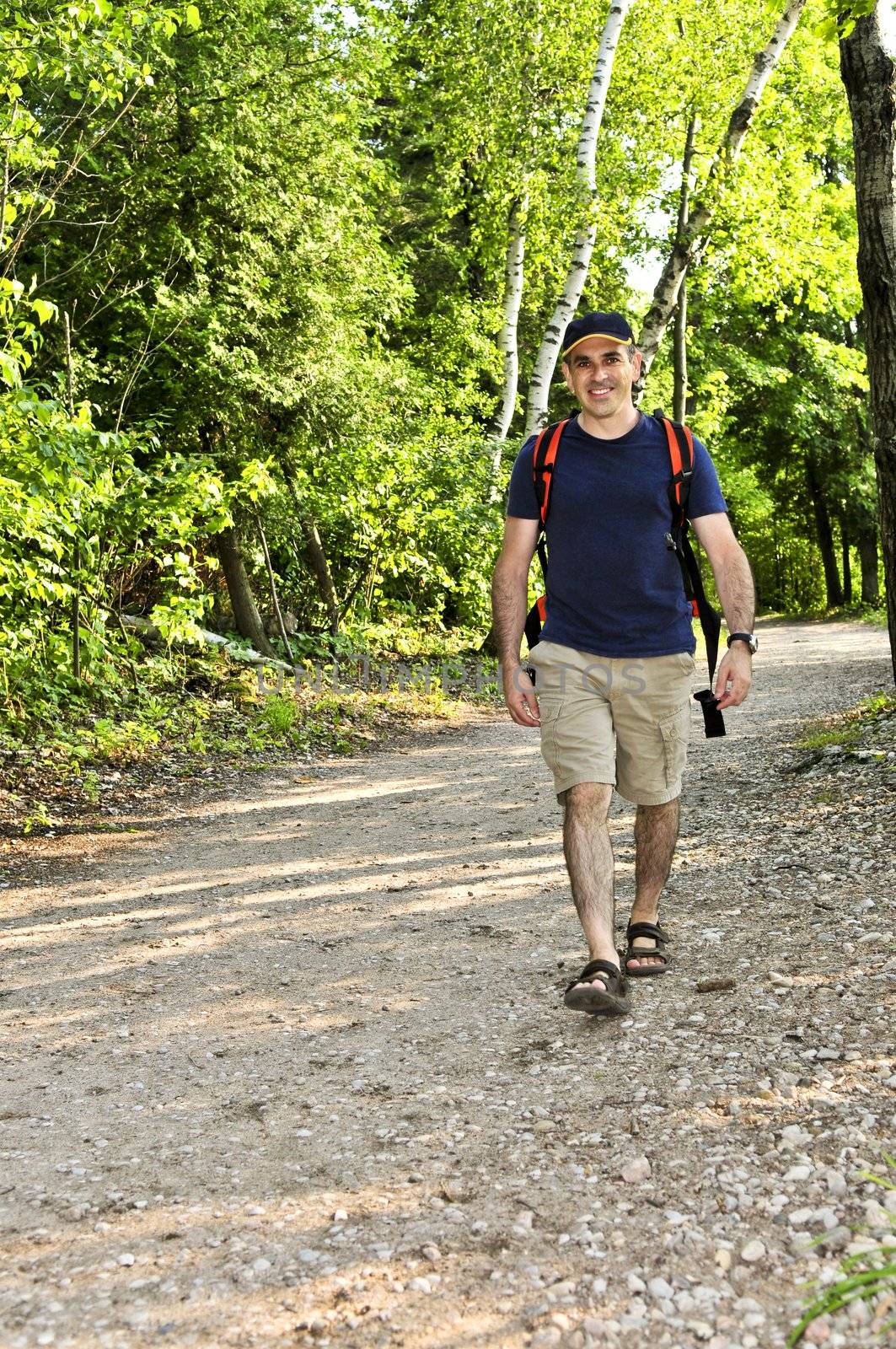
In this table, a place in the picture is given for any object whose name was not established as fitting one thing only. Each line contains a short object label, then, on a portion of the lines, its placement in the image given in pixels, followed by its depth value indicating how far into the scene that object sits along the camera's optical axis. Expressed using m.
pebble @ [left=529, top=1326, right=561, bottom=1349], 2.43
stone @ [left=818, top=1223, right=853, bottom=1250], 2.67
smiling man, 4.38
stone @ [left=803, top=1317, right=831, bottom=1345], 2.36
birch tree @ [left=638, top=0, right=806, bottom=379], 13.41
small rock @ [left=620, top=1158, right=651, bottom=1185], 3.08
